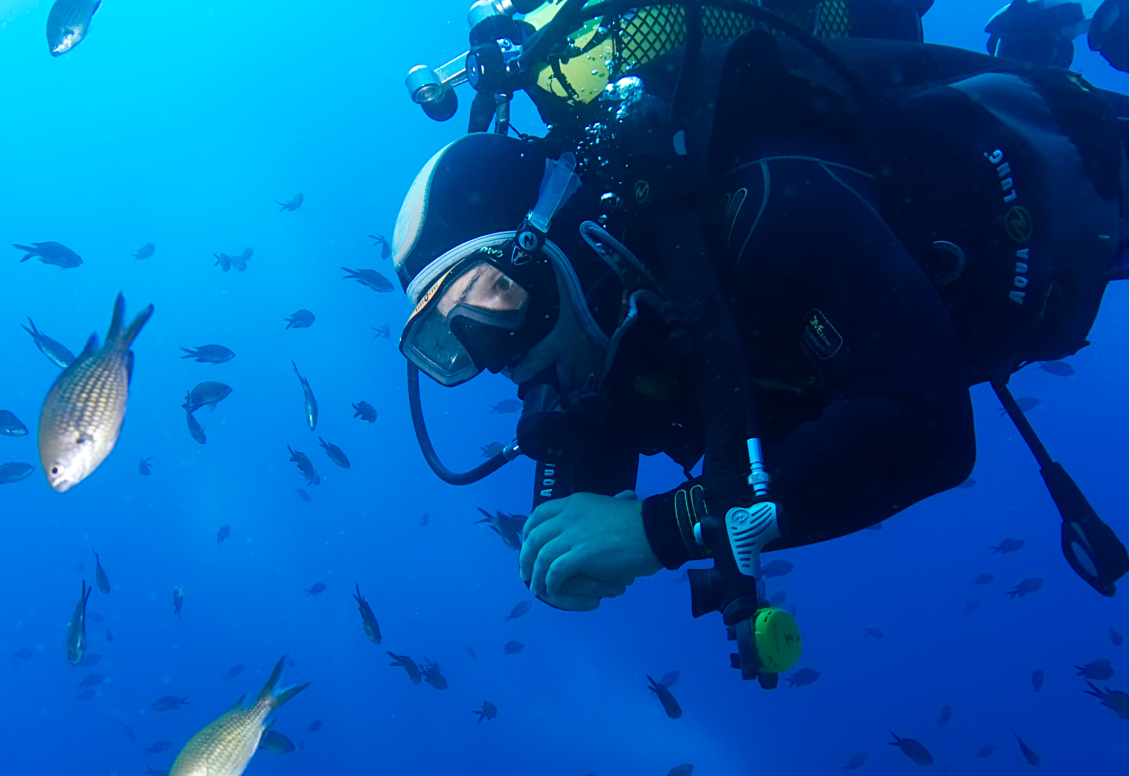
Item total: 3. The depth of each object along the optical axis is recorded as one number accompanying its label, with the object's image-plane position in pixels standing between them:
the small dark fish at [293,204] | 14.93
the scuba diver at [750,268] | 1.61
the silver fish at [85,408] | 2.09
